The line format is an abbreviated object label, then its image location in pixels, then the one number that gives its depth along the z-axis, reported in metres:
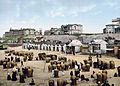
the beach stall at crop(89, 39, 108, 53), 32.94
